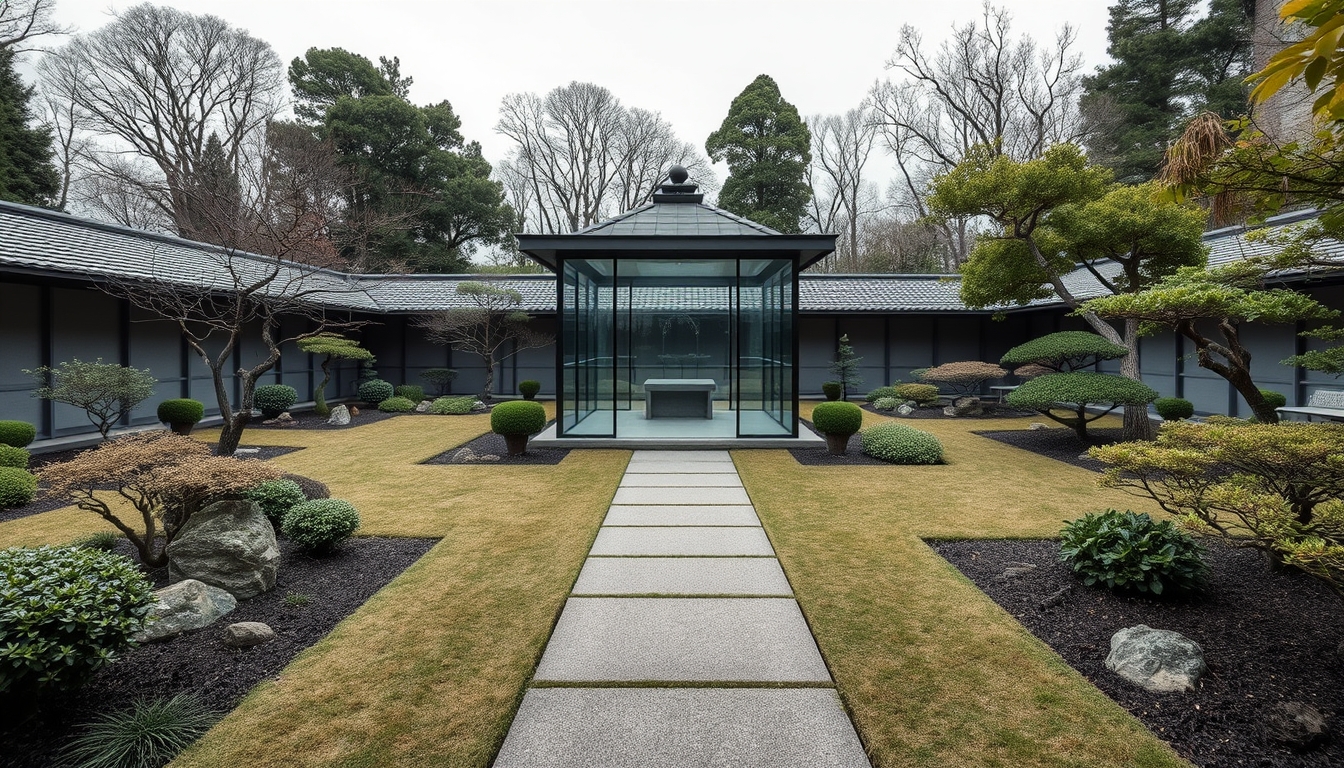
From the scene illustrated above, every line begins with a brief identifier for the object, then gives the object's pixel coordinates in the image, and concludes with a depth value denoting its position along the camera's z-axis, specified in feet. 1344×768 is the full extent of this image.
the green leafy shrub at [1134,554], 12.65
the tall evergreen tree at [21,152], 55.07
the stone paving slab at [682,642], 10.27
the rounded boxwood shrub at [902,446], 28.76
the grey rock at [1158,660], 9.72
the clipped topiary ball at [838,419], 30.53
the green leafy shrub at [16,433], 25.79
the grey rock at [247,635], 11.07
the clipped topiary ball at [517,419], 30.12
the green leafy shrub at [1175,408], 36.83
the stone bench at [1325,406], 28.27
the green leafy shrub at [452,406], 50.57
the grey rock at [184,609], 11.33
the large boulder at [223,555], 13.08
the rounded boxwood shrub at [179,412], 34.01
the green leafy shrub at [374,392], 54.24
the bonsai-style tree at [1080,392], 29.25
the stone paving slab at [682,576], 13.88
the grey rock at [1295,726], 8.09
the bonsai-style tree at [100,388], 26.66
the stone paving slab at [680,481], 24.31
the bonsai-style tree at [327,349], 43.52
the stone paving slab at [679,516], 19.30
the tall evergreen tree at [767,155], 81.82
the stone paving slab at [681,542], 16.55
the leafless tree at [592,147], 94.89
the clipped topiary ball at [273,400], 44.14
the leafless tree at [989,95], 74.02
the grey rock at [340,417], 43.88
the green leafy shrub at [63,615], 7.99
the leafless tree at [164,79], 64.18
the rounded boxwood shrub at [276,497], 16.79
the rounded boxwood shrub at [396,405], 51.90
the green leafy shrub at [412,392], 54.40
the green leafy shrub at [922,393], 51.67
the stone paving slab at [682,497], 21.84
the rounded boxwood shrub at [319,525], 15.38
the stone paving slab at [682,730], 8.11
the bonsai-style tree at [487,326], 53.21
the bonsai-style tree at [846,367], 56.18
